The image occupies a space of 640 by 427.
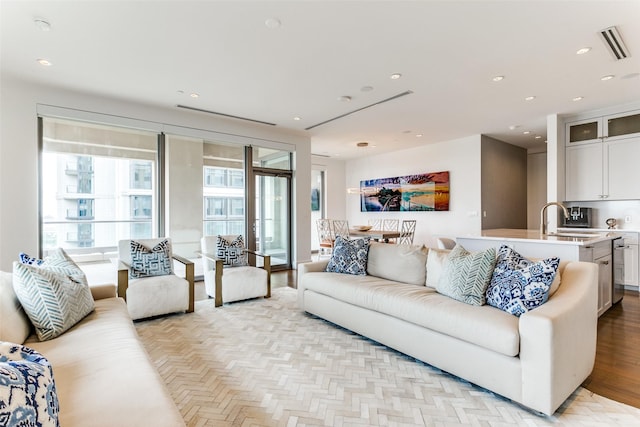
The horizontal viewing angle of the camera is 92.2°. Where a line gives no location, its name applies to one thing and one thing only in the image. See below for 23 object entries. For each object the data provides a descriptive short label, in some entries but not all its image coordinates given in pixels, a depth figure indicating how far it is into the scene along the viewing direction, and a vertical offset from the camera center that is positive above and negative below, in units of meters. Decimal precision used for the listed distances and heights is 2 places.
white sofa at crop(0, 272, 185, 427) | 1.14 -0.73
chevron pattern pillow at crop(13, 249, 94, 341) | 1.84 -0.52
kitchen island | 3.07 -0.36
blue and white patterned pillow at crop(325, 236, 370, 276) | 3.45 -0.50
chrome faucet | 3.71 -0.18
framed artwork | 7.14 +0.51
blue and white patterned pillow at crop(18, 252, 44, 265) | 2.20 -0.32
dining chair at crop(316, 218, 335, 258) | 7.14 -0.49
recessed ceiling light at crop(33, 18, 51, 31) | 2.59 +1.64
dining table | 6.41 -0.44
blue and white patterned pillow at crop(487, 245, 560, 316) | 2.01 -0.49
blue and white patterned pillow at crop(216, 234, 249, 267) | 4.29 -0.52
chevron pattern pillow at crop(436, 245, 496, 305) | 2.30 -0.49
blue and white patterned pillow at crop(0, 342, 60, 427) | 0.80 -0.50
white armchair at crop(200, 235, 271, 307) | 3.95 -0.78
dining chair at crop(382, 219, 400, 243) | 8.09 -0.29
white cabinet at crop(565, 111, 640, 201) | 4.75 +0.88
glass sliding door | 6.05 +0.19
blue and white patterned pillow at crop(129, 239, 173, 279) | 3.66 -0.56
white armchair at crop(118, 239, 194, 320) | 3.36 -0.75
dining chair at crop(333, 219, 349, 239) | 6.94 -0.33
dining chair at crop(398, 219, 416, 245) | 6.99 -0.43
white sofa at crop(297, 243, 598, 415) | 1.77 -0.81
